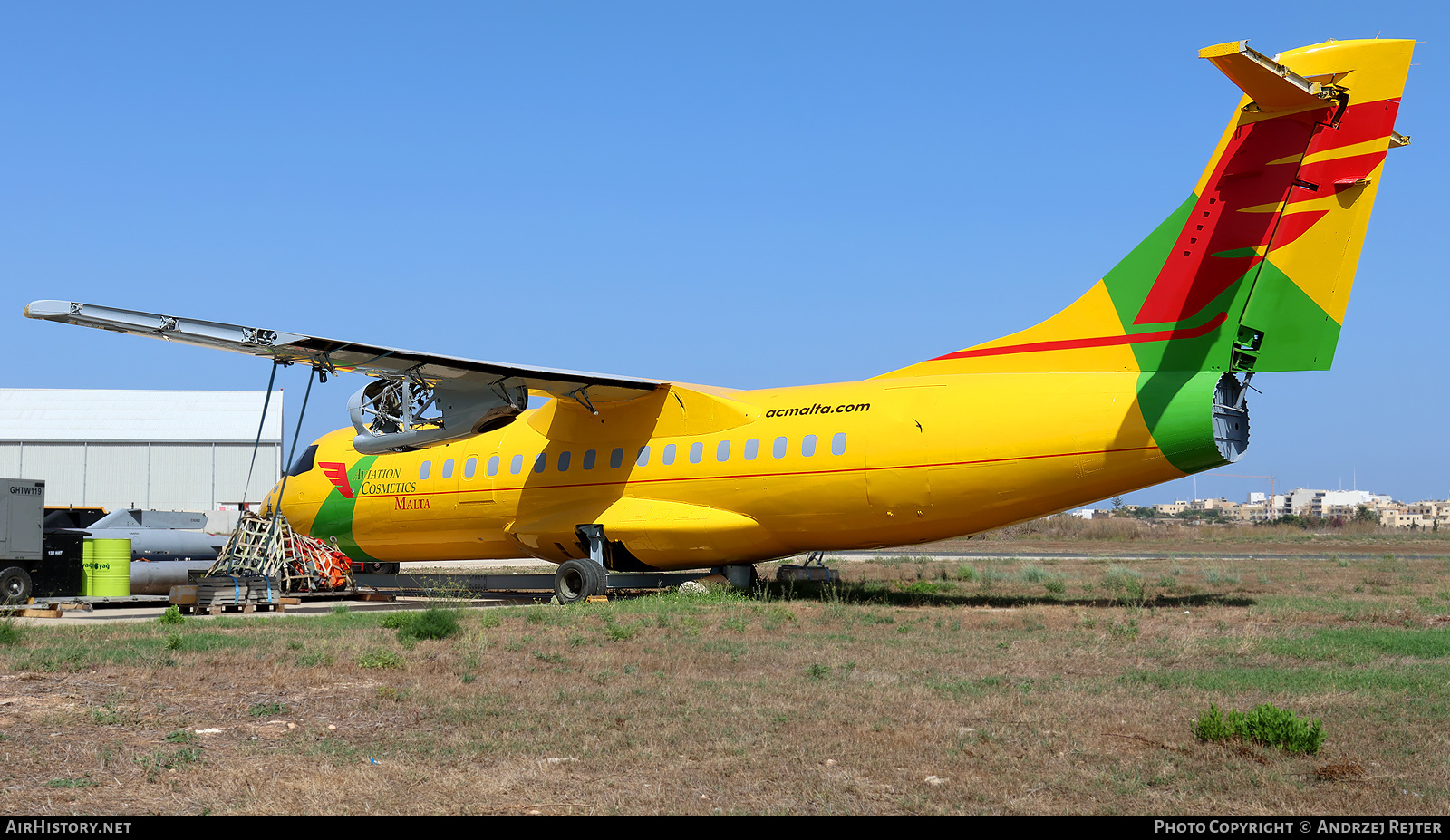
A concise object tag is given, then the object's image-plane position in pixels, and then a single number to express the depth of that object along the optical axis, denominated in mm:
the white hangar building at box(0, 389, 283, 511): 47719
